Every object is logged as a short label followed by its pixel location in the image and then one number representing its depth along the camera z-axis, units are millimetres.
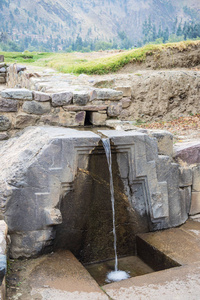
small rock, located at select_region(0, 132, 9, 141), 4121
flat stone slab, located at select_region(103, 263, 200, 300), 2600
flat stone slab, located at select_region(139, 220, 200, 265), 3268
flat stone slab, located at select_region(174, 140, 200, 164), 4246
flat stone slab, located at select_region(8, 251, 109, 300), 2570
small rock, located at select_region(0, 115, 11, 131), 4078
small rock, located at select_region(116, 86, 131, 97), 7941
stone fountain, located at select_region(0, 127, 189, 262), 3215
